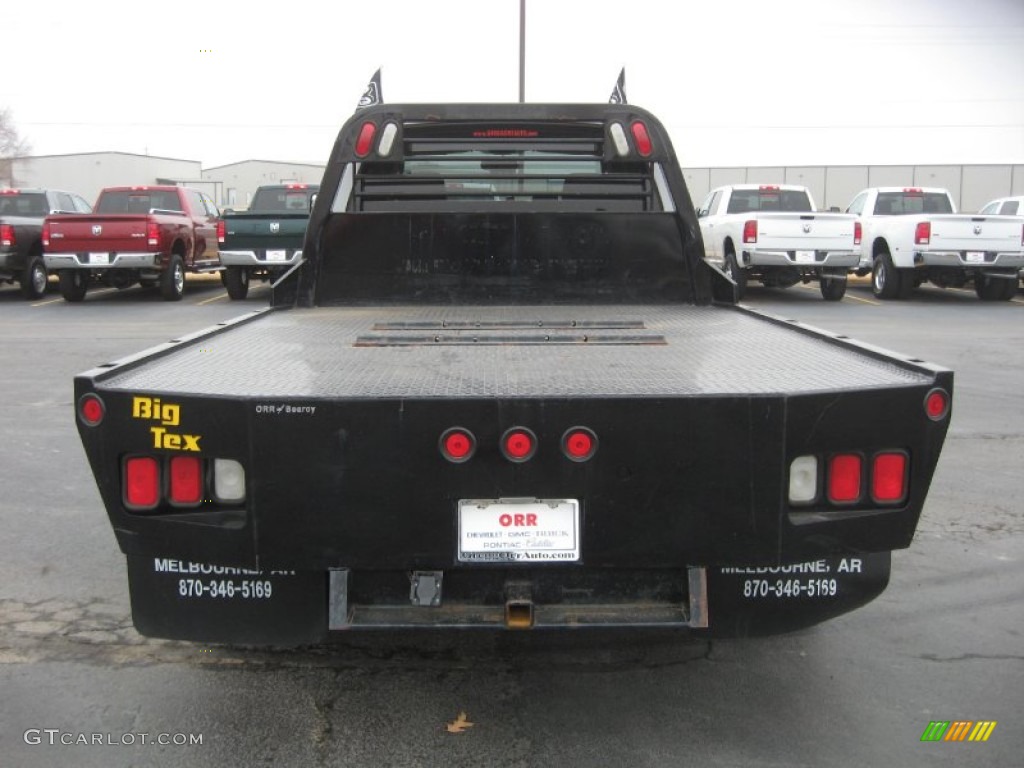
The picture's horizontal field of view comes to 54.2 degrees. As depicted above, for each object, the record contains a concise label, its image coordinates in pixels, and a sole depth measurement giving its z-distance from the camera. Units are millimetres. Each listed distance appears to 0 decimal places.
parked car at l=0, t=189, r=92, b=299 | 16328
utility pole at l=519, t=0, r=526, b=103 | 25836
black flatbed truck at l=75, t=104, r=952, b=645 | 2605
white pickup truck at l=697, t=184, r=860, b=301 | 15656
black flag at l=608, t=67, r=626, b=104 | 6953
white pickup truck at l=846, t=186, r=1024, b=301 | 15805
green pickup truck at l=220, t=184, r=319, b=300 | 15258
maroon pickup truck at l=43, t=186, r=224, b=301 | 15531
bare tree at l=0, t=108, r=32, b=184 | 60281
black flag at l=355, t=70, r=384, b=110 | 6676
